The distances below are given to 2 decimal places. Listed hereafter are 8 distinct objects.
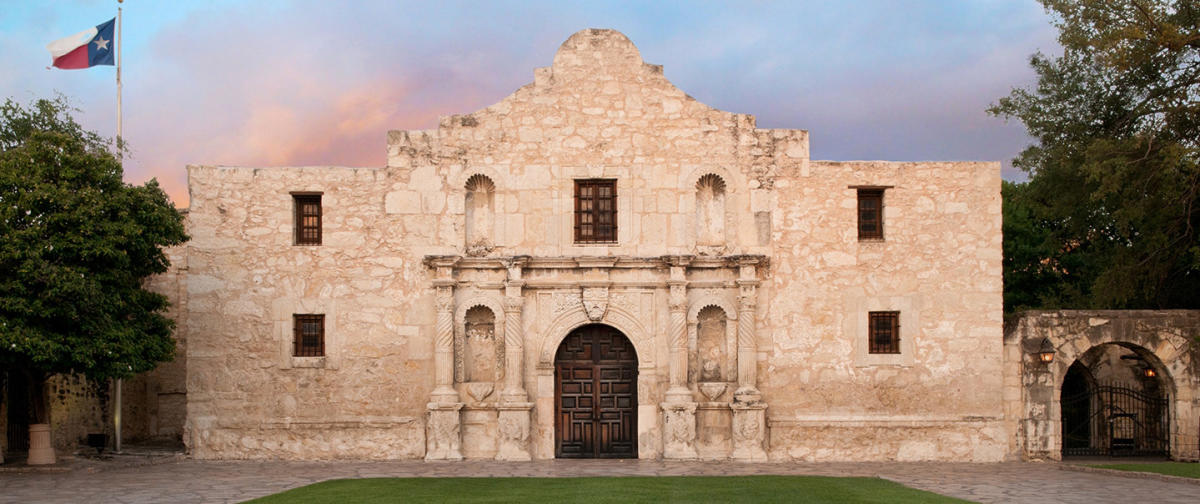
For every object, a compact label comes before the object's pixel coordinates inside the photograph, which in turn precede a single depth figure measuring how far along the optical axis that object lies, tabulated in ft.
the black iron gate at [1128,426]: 69.69
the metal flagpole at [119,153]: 69.97
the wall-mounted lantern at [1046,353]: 65.72
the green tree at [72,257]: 54.90
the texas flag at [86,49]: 72.95
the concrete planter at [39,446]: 60.75
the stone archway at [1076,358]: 65.87
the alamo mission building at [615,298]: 65.26
